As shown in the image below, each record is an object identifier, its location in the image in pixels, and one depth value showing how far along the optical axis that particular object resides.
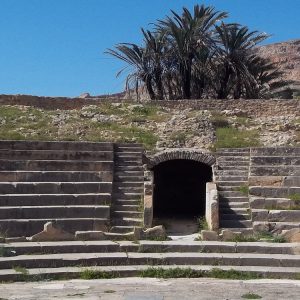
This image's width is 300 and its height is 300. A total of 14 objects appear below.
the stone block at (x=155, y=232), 11.60
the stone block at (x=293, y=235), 11.49
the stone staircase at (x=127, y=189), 12.93
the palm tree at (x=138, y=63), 29.56
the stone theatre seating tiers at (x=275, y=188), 12.63
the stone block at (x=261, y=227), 12.29
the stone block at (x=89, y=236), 11.38
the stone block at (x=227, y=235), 11.48
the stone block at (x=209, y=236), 11.46
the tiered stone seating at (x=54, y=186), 12.26
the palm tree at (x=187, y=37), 28.75
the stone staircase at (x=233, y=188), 12.89
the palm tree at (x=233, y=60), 29.33
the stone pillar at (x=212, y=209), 12.55
